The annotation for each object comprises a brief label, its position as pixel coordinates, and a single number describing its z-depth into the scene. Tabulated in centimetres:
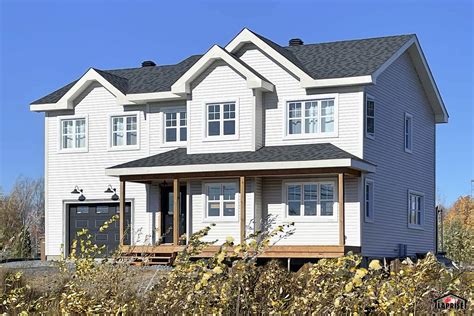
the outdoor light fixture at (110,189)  2945
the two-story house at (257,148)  2528
